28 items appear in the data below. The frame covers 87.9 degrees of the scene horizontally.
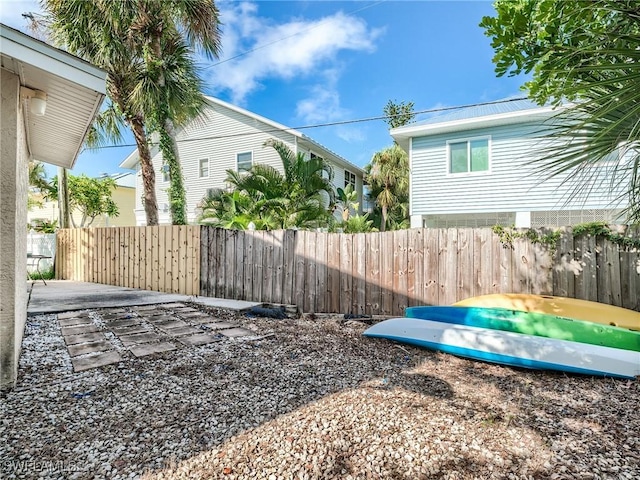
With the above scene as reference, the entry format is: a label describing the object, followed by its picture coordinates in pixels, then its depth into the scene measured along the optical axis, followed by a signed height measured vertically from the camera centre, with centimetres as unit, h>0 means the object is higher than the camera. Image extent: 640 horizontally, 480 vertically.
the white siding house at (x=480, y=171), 956 +227
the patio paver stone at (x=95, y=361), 315 -117
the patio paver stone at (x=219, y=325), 475 -121
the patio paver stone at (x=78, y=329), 417 -113
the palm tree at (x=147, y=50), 853 +520
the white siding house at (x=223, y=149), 1390 +413
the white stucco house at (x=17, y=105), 252 +115
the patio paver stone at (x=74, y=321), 456 -112
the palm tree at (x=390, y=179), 1684 +334
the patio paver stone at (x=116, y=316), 500 -114
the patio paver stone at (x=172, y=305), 588 -114
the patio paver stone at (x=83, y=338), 385 -114
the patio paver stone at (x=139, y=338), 391 -117
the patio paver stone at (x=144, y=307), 570 -113
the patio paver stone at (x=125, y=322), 464 -115
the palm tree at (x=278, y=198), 844 +122
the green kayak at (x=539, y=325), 341 -93
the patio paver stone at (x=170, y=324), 468 -117
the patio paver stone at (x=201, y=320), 498 -119
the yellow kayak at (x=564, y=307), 377 -78
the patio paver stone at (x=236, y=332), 445 -123
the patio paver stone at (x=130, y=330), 429 -116
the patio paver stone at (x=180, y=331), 434 -119
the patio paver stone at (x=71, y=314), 500 -111
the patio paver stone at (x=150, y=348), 360 -119
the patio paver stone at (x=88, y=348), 350 -116
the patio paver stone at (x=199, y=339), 404 -121
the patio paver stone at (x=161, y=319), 491 -116
